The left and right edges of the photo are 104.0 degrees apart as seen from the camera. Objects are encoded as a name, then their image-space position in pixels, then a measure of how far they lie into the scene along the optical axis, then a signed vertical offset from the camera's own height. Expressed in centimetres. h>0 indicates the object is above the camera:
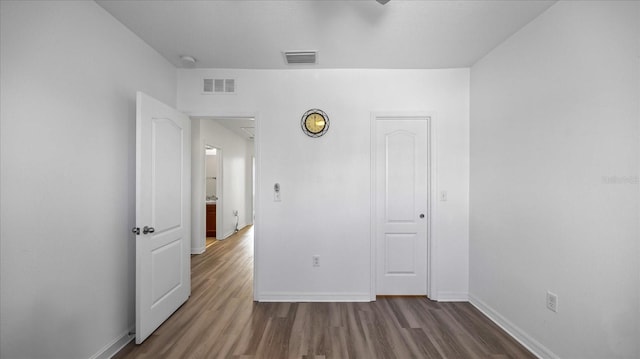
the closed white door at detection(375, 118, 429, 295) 289 -29
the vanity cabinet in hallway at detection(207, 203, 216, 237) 581 -93
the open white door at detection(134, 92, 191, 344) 202 -29
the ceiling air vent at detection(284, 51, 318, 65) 250 +126
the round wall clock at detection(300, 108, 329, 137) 282 +65
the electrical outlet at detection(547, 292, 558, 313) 179 -88
